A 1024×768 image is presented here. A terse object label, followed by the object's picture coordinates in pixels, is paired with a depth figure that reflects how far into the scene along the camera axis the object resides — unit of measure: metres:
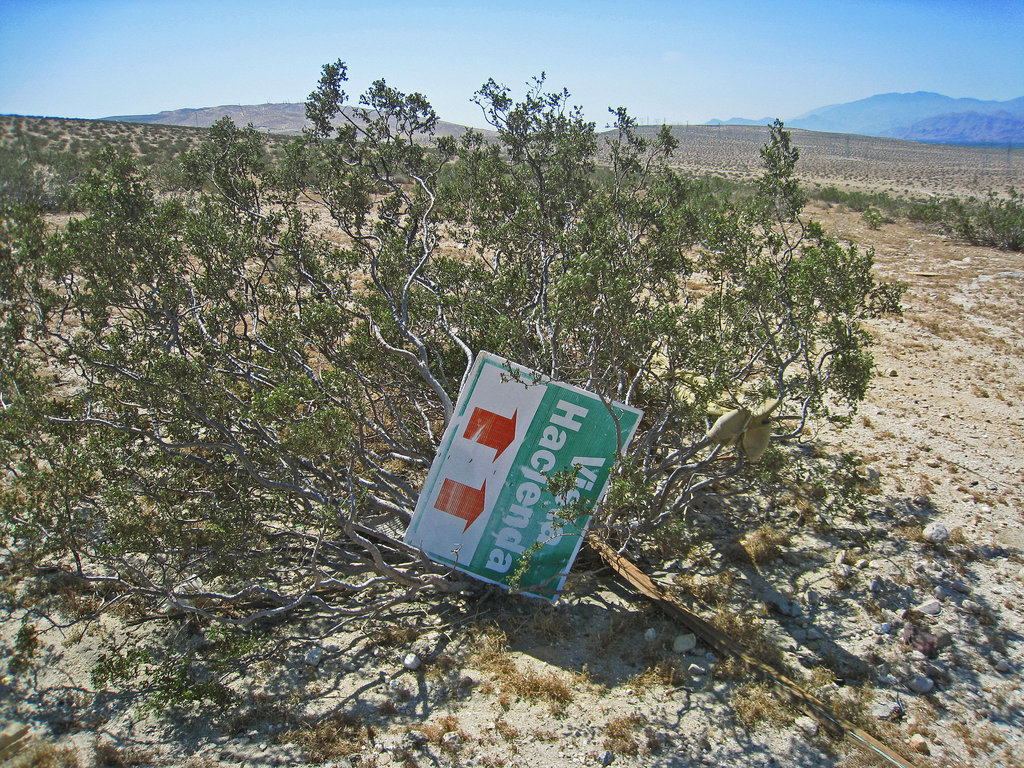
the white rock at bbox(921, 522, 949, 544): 7.18
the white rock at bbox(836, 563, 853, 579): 6.86
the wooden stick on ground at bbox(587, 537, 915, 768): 4.96
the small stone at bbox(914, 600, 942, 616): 6.27
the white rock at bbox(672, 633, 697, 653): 5.98
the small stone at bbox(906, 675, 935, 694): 5.48
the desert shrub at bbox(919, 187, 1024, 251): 19.94
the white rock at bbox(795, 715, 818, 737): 5.07
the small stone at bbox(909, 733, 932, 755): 4.93
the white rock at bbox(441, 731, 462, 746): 4.95
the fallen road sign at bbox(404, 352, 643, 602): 6.22
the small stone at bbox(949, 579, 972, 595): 6.53
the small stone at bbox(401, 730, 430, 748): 4.98
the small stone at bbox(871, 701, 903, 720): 5.27
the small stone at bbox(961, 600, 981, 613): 6.27
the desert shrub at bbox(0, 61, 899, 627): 5.95
